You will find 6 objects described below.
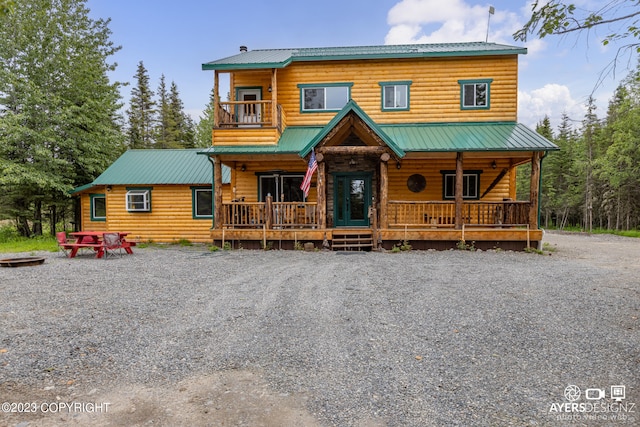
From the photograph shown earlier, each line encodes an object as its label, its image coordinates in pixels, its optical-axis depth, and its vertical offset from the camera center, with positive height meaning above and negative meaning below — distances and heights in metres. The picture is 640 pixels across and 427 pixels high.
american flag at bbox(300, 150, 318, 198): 11.16 +1.01
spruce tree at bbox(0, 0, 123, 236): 16.36 +4.92
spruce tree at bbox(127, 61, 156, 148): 35.64 +9.90
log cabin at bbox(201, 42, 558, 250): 11.96 +1.91
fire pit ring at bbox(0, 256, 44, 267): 9.15 -1.62
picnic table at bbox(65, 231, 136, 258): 10.64 -1.34
